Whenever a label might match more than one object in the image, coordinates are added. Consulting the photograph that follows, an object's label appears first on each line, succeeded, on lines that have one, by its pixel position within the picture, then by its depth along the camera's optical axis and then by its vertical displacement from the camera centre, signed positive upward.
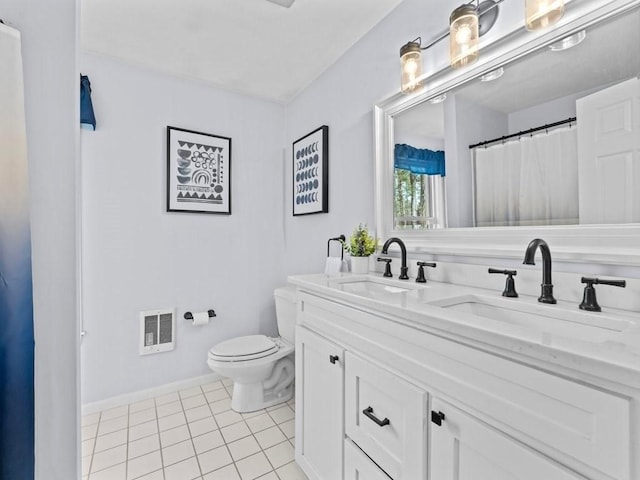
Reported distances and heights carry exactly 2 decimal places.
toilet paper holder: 2.30 -0.55
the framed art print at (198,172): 2.26 +0.52
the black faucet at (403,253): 1.45 -0.07
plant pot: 1.64 -0.13
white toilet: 1.89 -0.75
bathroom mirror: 0.92 +0.32
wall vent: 2.18 -0.63
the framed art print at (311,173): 2.16 +0.50
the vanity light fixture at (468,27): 1.20 +0.83
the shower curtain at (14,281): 0.67 -0.08
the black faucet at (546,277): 0.94 -0.12
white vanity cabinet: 0.54 -0.40
